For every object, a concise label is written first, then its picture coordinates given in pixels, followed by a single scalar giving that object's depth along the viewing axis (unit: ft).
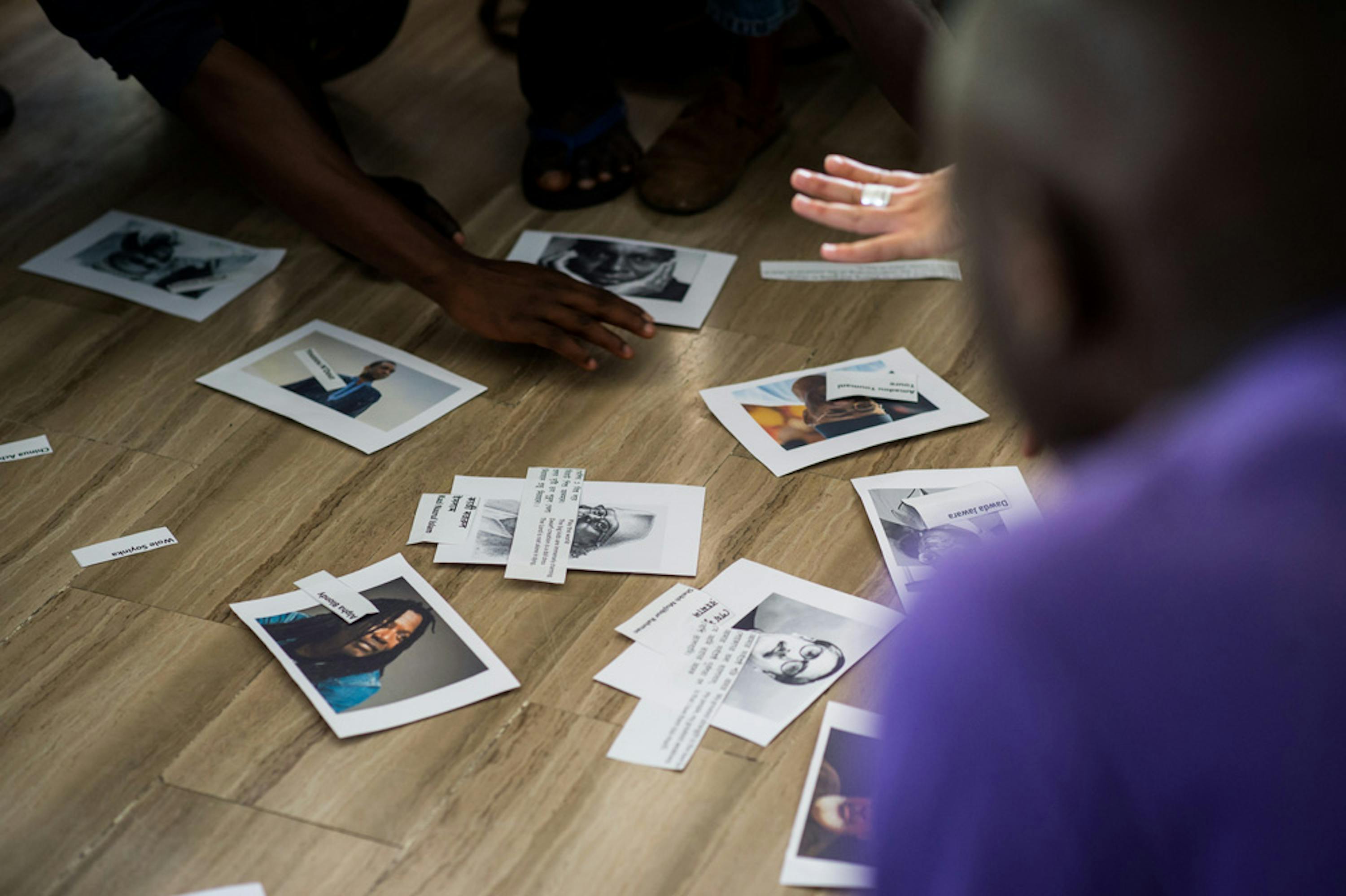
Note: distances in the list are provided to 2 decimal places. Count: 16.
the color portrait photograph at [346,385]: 6.00
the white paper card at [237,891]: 3.95
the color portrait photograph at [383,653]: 4.56
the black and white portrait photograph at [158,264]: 7.02
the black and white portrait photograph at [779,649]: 4.44
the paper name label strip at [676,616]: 4.74
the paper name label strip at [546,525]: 5.12
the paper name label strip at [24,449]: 5.98
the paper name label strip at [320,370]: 6.27
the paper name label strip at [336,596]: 4.94
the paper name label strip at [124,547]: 5.36
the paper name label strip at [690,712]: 4.33
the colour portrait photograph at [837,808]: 3.85
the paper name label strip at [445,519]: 5.30
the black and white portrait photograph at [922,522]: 5.01
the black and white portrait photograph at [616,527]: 5.14
